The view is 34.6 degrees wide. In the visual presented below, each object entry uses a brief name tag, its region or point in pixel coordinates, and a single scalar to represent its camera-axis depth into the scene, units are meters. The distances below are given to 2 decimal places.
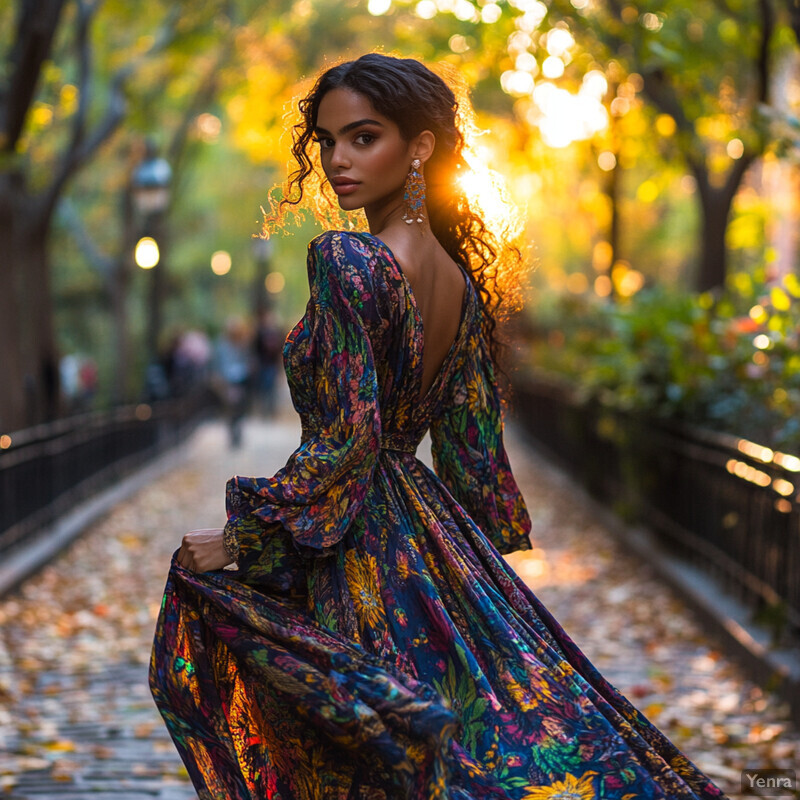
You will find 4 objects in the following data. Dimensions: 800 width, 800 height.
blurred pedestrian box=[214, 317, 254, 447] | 20.27
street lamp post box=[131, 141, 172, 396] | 15.91
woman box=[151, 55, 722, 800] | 2.47
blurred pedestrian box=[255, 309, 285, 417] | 27.12
